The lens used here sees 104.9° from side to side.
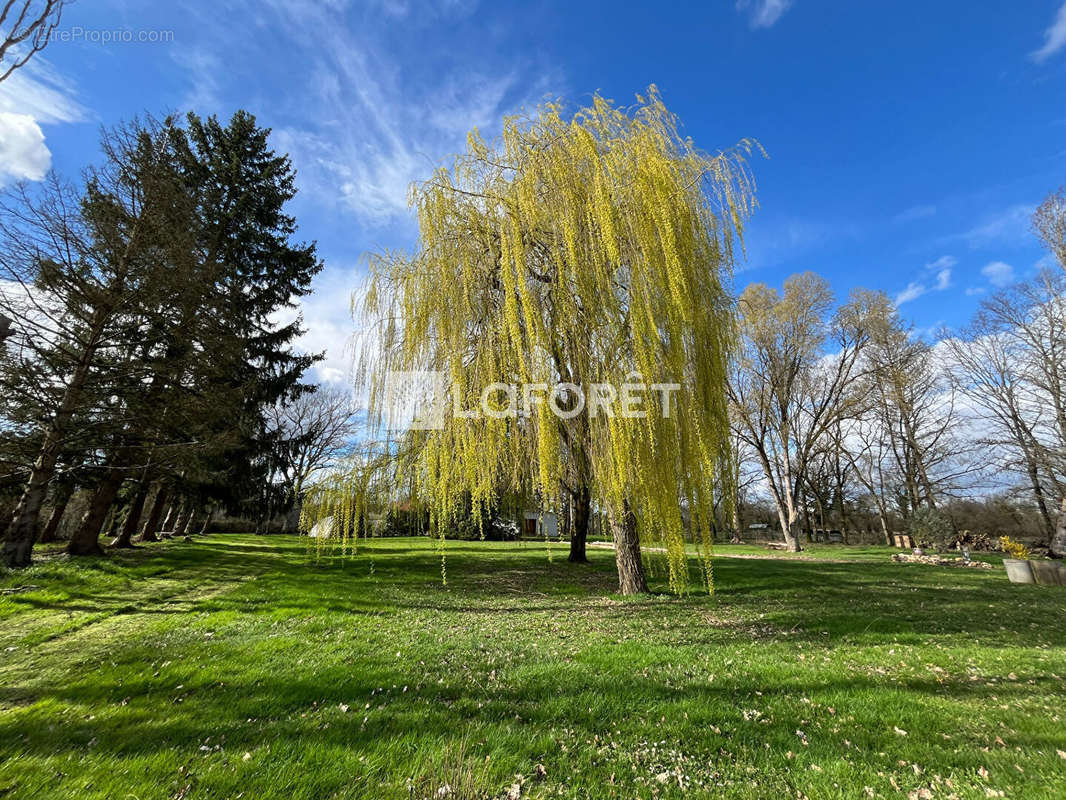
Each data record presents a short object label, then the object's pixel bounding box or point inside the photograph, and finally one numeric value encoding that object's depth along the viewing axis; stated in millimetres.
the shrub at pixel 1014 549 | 12962
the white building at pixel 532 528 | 30594
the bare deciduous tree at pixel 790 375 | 18156
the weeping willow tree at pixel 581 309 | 4609
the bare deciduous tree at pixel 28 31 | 3404
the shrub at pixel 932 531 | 15242
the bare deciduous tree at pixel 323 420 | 22969
